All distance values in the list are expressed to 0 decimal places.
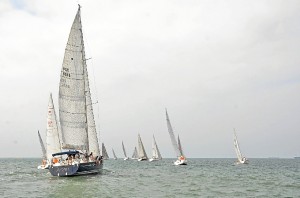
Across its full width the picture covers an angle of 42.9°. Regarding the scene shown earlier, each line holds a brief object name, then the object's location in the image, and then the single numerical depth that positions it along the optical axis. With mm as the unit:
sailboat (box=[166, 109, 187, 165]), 85750
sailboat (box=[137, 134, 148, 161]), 132538
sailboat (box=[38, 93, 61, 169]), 58719
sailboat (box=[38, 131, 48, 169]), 89875
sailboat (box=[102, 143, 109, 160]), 141600
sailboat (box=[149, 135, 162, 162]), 132750
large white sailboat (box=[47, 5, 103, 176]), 43625
